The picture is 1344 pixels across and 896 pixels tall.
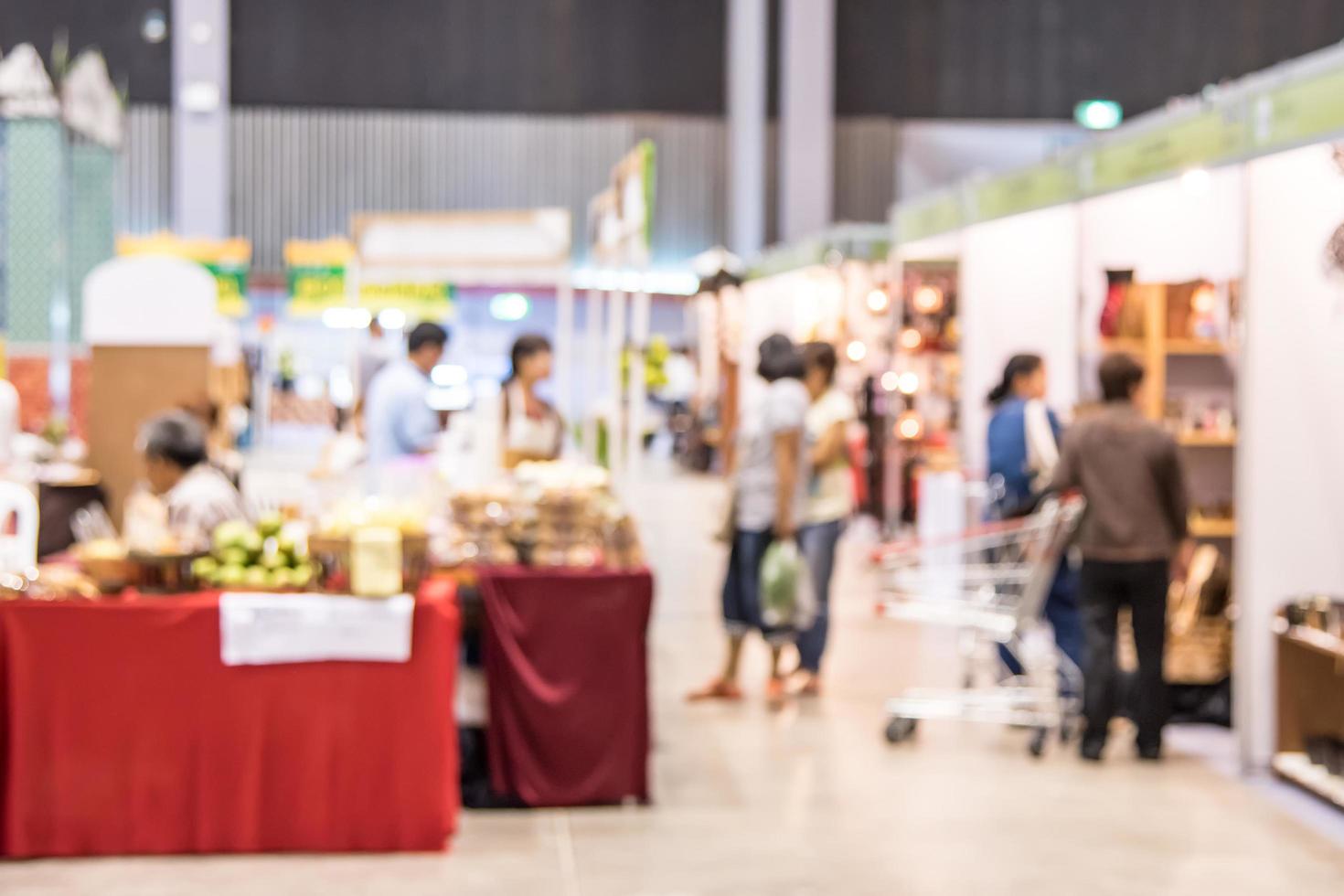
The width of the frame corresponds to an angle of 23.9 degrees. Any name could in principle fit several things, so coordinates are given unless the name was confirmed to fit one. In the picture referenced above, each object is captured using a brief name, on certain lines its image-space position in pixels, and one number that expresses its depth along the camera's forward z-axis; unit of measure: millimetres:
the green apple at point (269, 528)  9187
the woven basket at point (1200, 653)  12352
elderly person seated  9482
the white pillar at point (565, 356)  15778
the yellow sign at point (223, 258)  37766
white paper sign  8598
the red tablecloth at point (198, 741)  8525
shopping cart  11027
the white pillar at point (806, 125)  40898
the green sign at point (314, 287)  40068
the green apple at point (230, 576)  8846
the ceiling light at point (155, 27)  42557
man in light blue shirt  14186
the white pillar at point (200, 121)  41888
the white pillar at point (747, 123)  40844
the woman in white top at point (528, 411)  13088
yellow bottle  8752
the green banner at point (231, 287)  38141
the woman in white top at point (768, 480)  12366
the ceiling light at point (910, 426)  23634
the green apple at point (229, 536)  8960
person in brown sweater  10987
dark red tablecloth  9649
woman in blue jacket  13744
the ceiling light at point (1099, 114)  39908
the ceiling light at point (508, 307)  44645
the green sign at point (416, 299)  38436
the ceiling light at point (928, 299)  21720
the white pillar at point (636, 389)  11796
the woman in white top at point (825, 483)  12921
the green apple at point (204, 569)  8953
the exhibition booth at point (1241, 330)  10559
